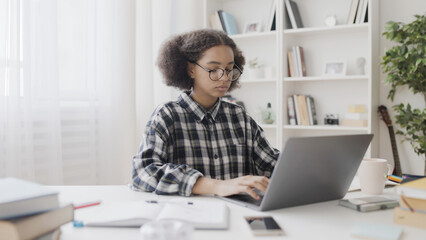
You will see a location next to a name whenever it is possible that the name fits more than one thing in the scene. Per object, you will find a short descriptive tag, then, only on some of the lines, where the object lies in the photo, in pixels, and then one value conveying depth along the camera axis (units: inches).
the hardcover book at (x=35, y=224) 30.9
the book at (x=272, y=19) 142.3
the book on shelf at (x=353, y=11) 130.0
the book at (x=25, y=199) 31.7
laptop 39.9
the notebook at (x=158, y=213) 36.3
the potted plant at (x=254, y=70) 149.3
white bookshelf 132.4
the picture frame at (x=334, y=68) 136.3
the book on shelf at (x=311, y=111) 139.8
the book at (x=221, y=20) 153.1
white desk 34.6
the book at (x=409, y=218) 36.9
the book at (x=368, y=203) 42.8
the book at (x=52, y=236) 33.2
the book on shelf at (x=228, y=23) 152.4
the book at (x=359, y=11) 129.3
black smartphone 34.9
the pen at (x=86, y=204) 43.8
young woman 63.8
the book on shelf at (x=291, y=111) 141.6
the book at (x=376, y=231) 33.7
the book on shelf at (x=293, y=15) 139.4
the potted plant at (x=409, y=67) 119.9
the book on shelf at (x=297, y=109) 141.1
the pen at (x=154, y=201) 43.8
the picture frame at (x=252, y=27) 149.6
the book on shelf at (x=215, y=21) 153.3
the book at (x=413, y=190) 37.3
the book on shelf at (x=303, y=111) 140.3
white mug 50.5
